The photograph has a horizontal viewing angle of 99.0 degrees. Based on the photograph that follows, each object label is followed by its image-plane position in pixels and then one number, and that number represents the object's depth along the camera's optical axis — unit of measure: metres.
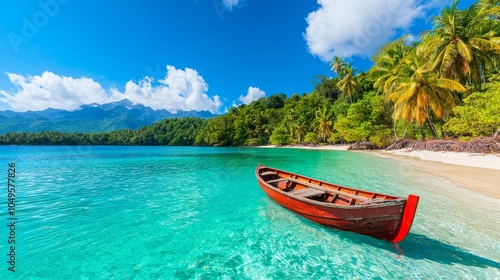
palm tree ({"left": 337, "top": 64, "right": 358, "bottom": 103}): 43.22
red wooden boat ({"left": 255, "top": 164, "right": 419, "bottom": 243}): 4.38
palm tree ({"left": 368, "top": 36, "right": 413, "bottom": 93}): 29.57
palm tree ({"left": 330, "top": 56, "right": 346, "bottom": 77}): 49.72
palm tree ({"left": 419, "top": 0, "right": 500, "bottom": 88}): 18.94
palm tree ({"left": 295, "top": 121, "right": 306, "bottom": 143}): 55.49
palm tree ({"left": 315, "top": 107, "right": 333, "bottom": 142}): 46.36
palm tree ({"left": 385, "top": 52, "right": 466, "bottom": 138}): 20.33
